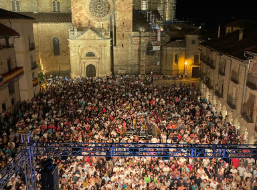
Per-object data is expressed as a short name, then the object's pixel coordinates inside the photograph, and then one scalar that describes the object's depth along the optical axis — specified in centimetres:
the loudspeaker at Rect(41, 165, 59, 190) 1145
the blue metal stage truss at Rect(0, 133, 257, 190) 1226
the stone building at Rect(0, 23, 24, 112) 2388
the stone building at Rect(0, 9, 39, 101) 2752
